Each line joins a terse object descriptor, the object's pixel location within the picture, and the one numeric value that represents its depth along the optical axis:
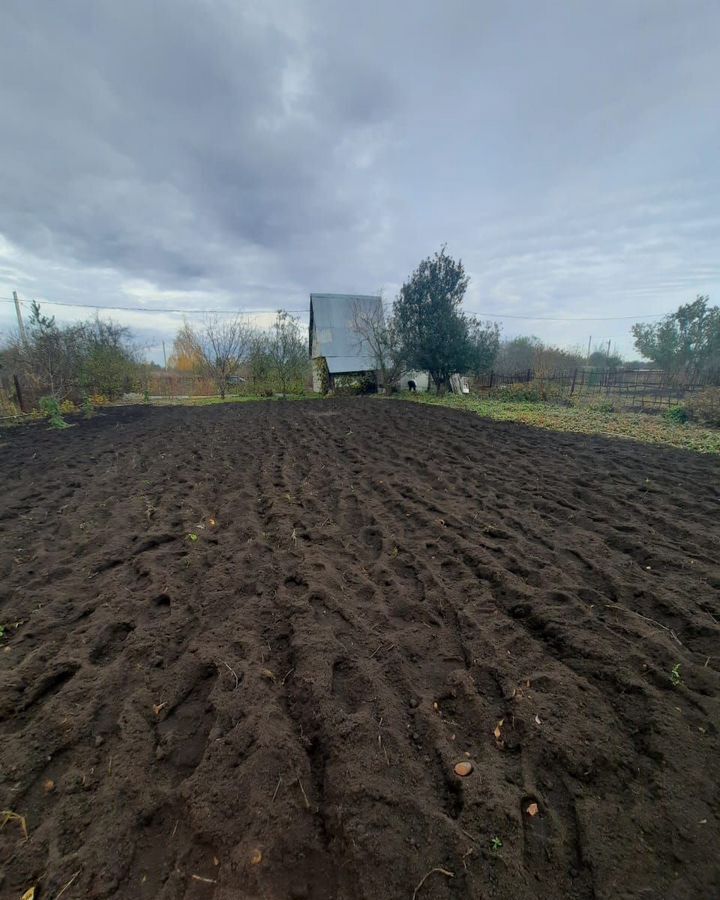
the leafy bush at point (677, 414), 11.44
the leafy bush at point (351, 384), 23.66
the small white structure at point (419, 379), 23.11
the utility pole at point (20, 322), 19.87
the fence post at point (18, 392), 14.02
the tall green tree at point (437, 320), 18.92
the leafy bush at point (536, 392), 16.89
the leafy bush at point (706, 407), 10.66
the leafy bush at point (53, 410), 11.82
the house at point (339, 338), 23.81
